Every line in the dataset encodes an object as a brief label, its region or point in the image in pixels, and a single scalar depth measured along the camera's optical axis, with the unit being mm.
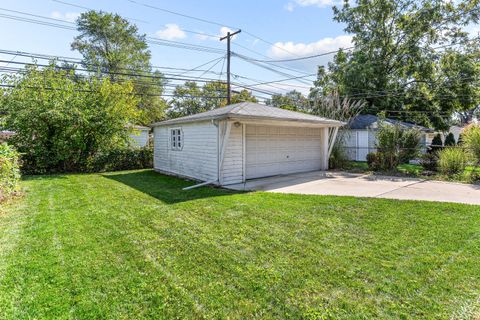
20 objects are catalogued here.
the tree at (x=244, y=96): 27953
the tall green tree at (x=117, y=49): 24375
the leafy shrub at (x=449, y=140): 18653
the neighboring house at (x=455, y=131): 27106
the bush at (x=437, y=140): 17438
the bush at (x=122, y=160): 12609
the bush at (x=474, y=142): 9320
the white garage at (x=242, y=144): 8344
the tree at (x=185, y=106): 31906
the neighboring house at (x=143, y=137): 19266
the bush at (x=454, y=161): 9383
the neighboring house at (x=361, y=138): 16406
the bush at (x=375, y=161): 11078
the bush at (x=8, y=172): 5898
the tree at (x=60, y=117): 10852
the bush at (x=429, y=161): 10484
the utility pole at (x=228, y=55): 14886
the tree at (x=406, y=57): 20953
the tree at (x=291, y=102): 19334
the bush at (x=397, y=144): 10664
